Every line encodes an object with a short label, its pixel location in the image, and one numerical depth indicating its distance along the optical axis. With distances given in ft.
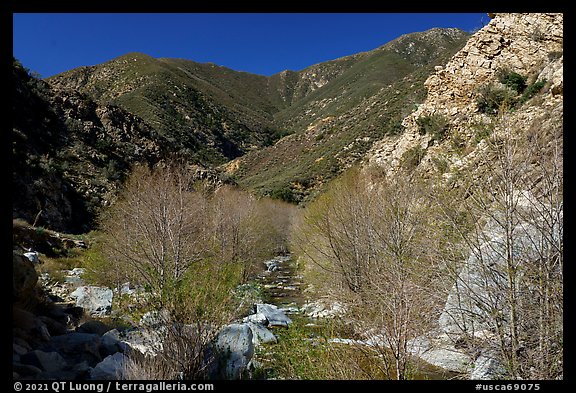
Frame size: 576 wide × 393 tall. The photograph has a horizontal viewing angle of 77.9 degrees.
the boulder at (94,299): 48.37
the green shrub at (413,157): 69.45
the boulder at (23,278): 29.43
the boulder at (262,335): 35.37
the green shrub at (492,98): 64.76
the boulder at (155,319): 22.52
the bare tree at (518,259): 18.11
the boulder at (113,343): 29.45
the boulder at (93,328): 35.70
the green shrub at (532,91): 61.29
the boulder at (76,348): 26.81
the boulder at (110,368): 21.90
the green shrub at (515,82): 66.95
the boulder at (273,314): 48.08
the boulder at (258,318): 45.58
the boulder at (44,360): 22.41
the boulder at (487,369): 20.18
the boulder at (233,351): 24.54
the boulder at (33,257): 50.24
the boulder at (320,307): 43.10
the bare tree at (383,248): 21.71
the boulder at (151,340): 22.67
